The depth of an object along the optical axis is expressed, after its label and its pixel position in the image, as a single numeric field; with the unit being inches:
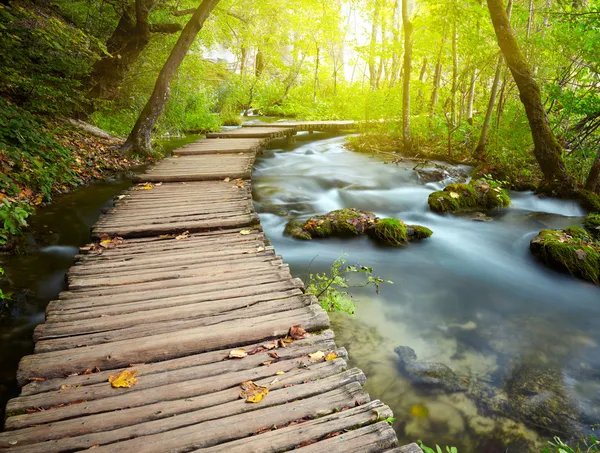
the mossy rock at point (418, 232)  256.1
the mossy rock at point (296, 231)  246.7
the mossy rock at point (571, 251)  203.8
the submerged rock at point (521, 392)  120.3
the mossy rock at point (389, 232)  243.8
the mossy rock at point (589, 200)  285.6
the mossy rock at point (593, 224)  250.5
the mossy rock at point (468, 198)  301.0
